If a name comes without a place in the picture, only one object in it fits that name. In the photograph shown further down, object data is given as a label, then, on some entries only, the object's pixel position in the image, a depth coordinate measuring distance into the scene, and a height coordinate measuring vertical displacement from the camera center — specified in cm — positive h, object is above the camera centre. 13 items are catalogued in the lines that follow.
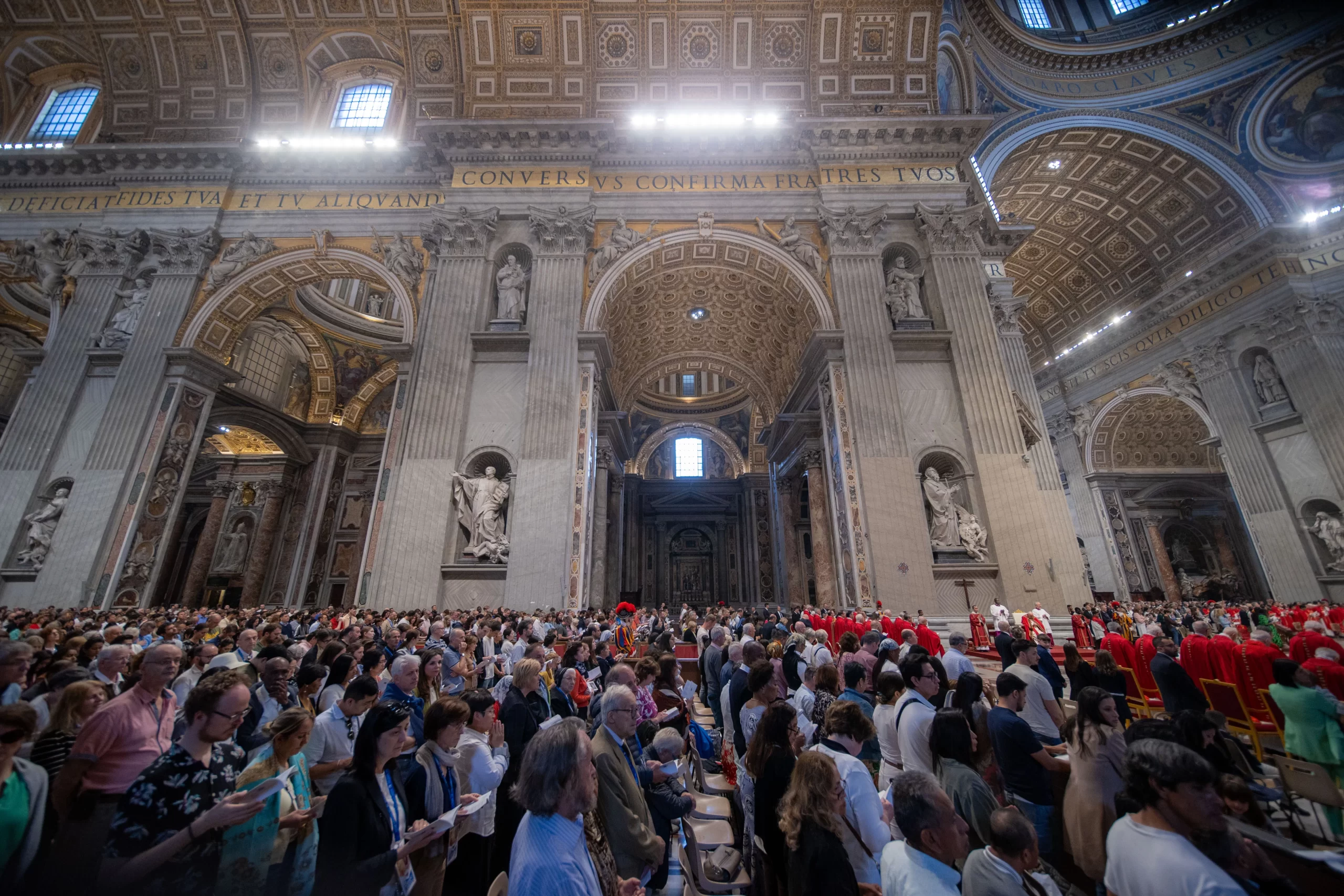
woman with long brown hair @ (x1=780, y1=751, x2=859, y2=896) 191 -75
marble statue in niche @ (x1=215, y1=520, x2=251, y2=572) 1878 +233
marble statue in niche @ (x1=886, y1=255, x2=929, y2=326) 1383 +802
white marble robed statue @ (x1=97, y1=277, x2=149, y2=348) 1362 +739
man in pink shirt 209 -60
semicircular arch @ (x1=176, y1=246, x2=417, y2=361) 1410 +865
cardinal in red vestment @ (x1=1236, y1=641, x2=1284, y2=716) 512 -48
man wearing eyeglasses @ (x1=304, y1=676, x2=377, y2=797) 261 -56
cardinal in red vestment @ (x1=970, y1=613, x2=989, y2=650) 1066 -27
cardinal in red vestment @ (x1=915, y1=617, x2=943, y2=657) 791 -30
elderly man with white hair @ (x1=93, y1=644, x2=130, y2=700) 342 -27
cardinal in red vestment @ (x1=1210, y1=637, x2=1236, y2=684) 532 -38
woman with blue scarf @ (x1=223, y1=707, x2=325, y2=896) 178 -71
